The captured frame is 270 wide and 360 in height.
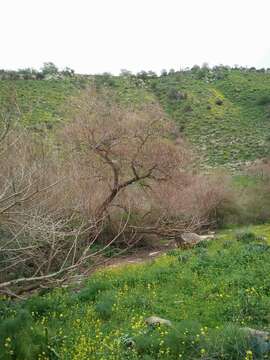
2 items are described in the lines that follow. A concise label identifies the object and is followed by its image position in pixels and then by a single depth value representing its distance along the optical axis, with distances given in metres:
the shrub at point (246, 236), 14.33
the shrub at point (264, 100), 42.69
